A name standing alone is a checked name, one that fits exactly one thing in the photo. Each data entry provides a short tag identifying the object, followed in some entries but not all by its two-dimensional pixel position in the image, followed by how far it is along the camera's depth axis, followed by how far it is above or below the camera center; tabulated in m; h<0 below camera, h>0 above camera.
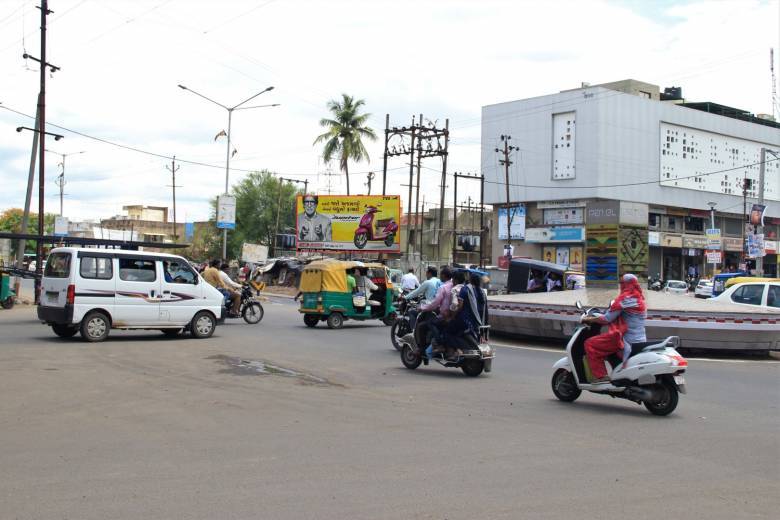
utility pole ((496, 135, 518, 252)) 56.48 +10.18
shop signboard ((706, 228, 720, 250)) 47.29 +3.05
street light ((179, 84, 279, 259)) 37.48 +5.95
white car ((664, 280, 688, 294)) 46.94 -0.14
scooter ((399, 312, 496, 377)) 12.61 -1.25
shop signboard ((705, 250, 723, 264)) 44.59 +1.70
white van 15.86 -0.52
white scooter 9.05 -1.13
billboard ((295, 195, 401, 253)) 49.34 +3.59
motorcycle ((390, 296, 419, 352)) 15.44 -1.06
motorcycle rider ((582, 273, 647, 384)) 9.41 -0.50
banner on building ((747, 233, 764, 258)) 35.94 +2.02
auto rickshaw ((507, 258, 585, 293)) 30.77 +0.32
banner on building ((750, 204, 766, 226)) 39.28 +3.75
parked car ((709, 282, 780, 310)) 18.97 -0.20
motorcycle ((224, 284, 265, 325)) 22.52 -1.06
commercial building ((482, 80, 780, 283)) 64.50 +10.43
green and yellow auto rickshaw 21.61 -0.65
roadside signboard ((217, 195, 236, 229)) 38.31 +3.10
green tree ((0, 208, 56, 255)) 94.49 +6.26
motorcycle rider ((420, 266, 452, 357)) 12.73 -0.53
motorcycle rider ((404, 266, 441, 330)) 14.73 -0.21
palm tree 58.06 +11.02
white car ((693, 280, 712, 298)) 34.47 -0.18
